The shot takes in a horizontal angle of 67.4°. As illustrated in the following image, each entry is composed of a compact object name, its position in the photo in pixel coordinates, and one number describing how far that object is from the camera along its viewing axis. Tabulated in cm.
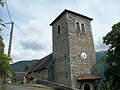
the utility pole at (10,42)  720
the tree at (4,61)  528
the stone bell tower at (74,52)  1246
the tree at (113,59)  1219
